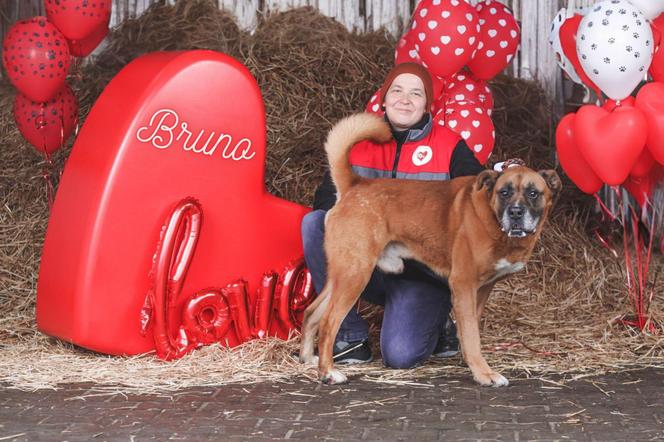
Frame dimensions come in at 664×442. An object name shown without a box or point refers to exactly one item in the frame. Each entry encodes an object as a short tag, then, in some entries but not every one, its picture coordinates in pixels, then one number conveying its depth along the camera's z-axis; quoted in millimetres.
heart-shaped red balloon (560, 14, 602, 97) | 4636
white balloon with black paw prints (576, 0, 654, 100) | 4223
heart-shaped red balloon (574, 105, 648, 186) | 4297
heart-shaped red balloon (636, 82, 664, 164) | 4309
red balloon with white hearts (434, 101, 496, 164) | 5051
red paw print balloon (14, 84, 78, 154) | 5035
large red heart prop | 4238
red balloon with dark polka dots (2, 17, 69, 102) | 4836
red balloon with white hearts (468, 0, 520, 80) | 5242
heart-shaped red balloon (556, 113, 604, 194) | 4621
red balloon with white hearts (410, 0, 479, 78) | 4805
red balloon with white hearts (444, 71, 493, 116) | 5203
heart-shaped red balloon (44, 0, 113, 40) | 4887
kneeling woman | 4430
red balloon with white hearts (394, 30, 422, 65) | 5125
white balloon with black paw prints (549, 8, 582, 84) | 4898
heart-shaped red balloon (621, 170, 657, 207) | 4738
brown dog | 3930
